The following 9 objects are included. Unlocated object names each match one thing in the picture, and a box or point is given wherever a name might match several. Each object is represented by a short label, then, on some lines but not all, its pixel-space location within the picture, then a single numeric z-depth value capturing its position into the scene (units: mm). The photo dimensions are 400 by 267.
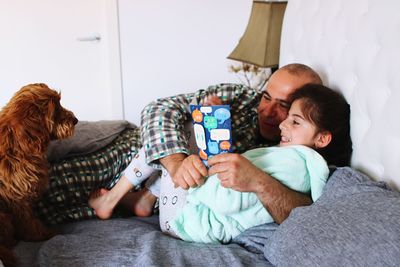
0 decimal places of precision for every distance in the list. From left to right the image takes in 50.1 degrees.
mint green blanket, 1274
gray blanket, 1164
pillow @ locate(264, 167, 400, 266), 878
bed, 934
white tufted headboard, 1186
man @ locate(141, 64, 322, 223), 1210
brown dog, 1321
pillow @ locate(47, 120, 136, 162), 1667
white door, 2826
